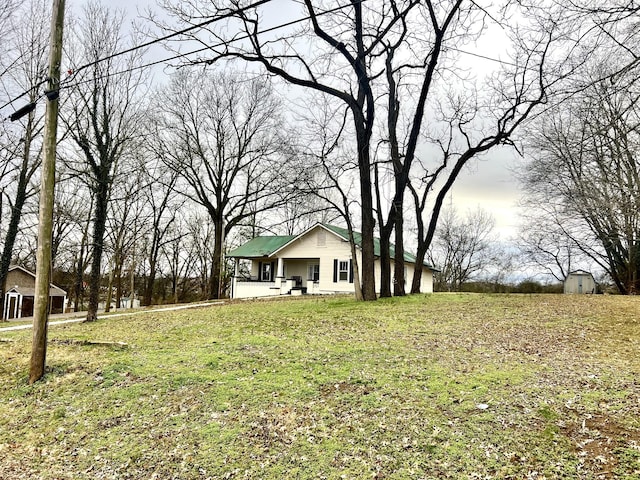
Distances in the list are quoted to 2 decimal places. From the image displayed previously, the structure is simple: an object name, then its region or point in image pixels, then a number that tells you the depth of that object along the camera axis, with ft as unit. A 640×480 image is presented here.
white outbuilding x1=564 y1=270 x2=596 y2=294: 76.84
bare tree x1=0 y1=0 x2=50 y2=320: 52.70
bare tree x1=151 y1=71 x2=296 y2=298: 87.92
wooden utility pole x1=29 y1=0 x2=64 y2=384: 21.90
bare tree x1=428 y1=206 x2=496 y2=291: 140.77
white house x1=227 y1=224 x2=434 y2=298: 84.58
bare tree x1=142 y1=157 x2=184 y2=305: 97.98
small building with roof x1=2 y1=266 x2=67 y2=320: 100.07
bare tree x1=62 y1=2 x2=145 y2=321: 43.11
